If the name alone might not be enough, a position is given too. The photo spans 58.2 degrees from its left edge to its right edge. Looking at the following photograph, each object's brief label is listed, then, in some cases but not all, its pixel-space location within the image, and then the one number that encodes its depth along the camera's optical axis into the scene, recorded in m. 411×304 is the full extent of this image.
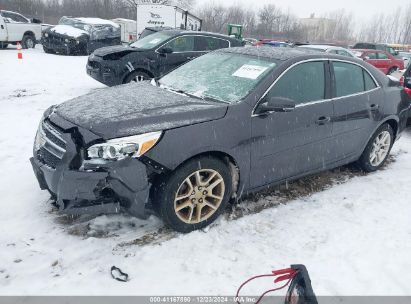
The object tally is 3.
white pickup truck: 16.64
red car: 15.48
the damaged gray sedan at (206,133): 2.91
